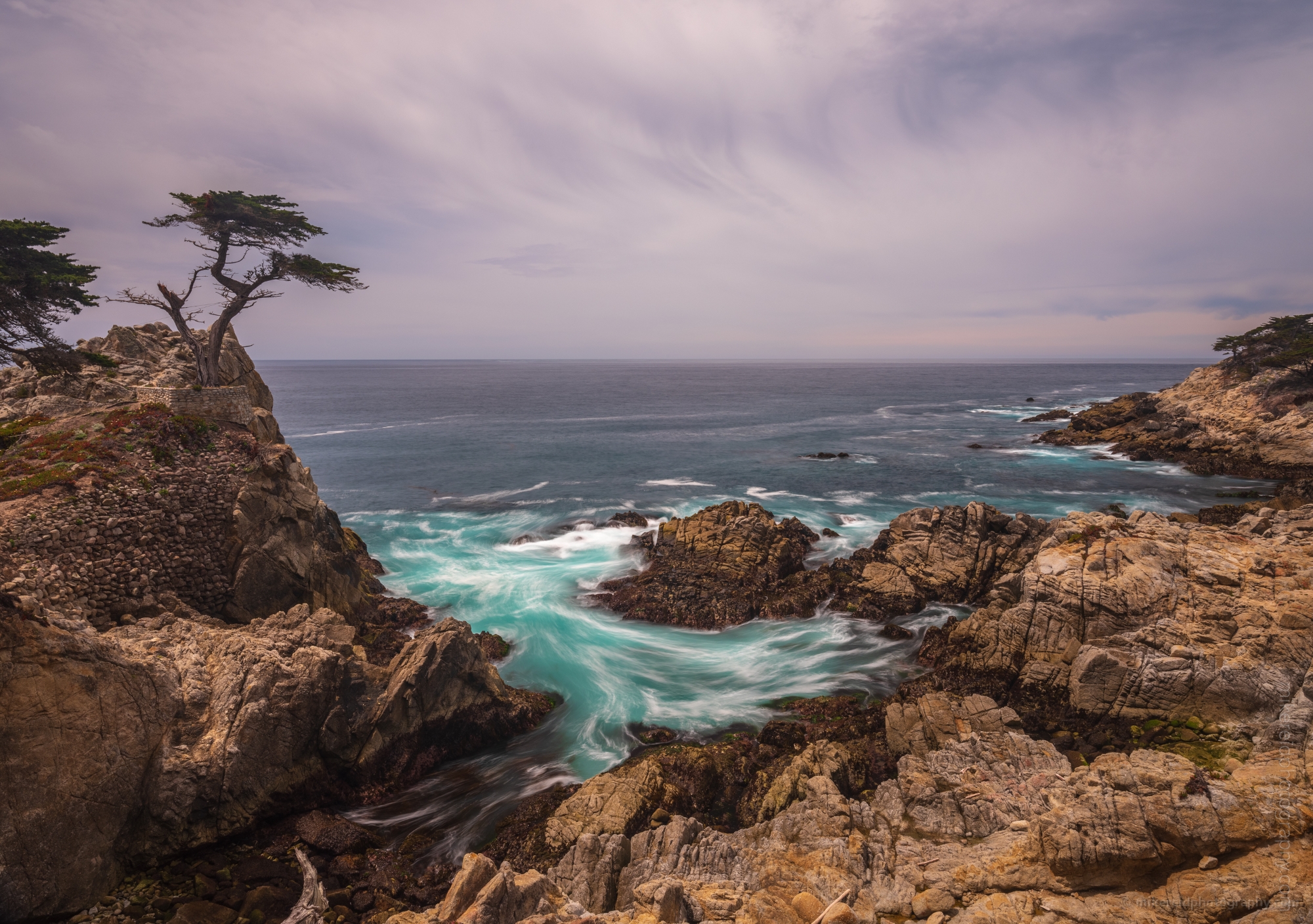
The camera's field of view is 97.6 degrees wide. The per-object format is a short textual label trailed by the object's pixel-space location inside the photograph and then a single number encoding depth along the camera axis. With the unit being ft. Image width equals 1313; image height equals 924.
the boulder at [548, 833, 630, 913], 35.40
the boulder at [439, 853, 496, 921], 30.22
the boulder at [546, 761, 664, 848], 41.83
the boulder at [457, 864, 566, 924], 29.07
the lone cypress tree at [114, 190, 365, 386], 80.48
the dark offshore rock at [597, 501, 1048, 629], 84.12
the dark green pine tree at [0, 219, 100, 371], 59.36
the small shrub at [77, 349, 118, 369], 66.69
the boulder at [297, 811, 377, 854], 42.16
